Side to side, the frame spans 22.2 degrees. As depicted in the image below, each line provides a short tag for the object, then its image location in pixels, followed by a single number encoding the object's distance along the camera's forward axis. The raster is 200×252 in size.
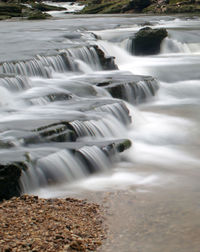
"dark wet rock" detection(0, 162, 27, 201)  7.83
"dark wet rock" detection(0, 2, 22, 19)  43.45
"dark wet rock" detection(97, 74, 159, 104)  15.00
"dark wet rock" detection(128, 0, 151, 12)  50.84
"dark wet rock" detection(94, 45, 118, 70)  19.21
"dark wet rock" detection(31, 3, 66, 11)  55.56
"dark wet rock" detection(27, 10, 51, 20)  39.28
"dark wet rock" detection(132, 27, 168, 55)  23.84
